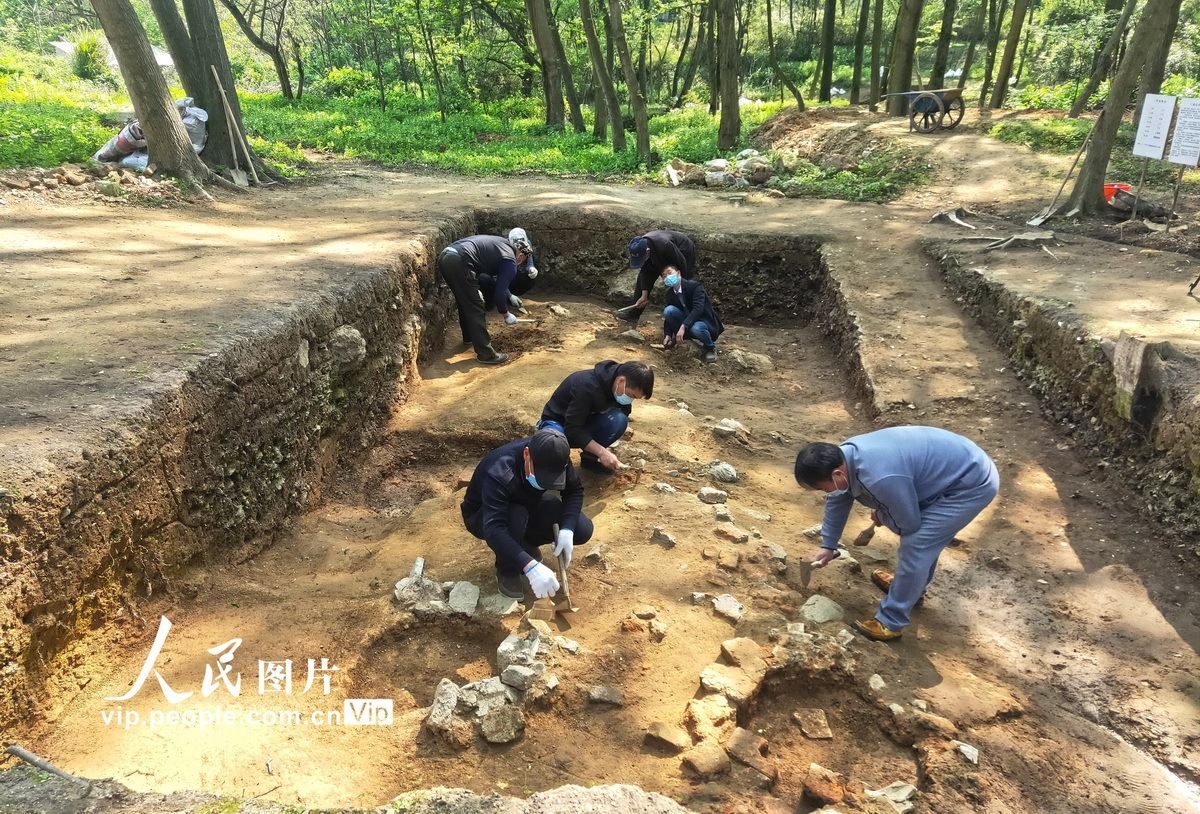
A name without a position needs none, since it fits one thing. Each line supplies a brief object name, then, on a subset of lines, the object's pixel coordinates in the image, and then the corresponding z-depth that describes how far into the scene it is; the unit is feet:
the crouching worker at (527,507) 11.36
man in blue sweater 10.96
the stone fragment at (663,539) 13.32
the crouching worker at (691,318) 24.27
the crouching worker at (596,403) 14.40
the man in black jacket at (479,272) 23.49
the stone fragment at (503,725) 9.39
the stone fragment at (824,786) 8.91
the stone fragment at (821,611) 11.82
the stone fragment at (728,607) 11.60
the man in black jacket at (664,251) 24.94
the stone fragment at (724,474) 16.71
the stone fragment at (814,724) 10.14
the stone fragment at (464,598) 12.05
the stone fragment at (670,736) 9.22
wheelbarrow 46.01
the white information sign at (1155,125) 25.07
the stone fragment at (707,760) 8.87
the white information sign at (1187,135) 22.76
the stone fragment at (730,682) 10.03
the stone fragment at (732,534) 13.64
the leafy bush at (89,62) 72.79
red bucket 31.01
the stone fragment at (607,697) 9.92
